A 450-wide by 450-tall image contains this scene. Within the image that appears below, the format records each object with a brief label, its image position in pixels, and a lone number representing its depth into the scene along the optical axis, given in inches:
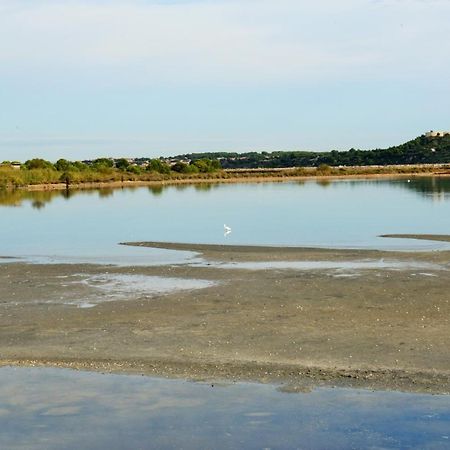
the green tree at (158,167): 5959.6
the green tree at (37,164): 5457.7
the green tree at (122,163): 6717.5
